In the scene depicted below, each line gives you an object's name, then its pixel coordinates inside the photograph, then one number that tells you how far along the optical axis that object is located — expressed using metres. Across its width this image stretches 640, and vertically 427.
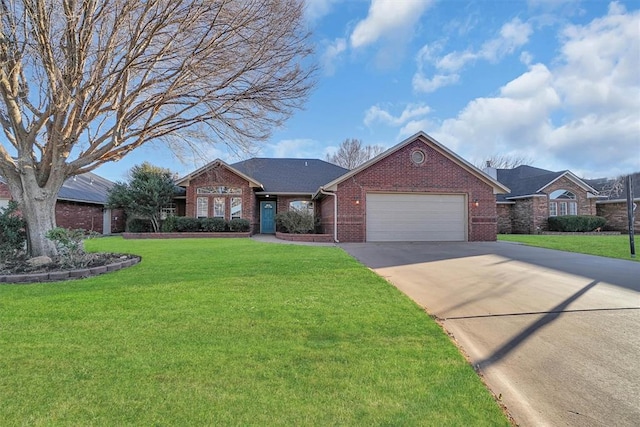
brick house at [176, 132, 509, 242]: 14.96
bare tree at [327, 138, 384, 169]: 40.69
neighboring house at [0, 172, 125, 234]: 19.67
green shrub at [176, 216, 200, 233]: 18.50
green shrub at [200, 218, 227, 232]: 18.75
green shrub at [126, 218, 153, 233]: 20.23
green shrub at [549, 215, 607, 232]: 21.48
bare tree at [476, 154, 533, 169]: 46.59
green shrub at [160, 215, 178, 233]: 18.58
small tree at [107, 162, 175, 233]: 19.12
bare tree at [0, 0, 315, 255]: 6.78
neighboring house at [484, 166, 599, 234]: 22.23
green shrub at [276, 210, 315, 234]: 17.11
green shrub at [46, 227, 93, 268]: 7.49
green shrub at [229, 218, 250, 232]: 19.02
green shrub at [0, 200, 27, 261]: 7.92
